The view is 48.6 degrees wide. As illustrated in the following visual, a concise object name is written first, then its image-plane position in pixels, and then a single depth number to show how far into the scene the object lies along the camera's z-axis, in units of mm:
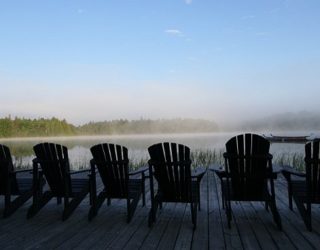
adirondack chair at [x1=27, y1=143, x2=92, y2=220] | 3943
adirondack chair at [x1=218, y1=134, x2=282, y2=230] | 3590
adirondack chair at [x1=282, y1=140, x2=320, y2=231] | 3391
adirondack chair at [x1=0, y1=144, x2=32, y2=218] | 3988
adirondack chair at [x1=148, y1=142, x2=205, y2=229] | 3660
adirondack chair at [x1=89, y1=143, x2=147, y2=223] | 3854
